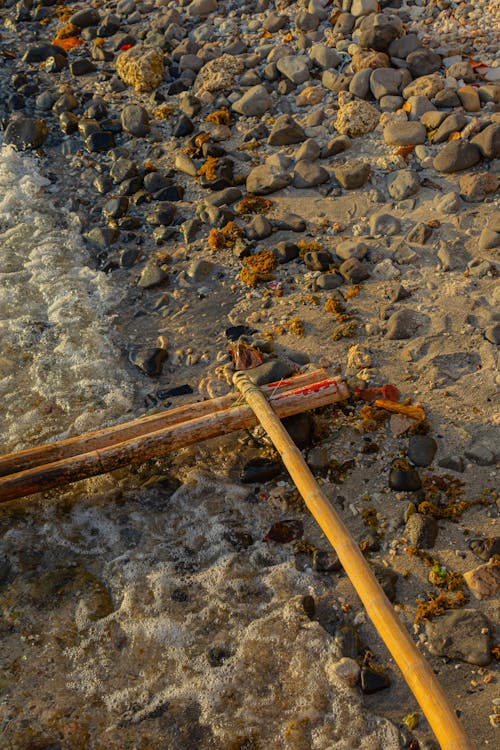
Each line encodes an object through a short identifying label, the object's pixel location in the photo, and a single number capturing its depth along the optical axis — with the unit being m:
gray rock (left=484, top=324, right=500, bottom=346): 5.16
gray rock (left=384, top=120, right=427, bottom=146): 6.65
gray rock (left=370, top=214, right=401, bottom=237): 6.11
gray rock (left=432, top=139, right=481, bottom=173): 6.29
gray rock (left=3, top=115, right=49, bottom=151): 8.08
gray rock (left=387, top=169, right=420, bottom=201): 6.31
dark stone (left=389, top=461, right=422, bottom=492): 4.50
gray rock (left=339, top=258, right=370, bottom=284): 5.80
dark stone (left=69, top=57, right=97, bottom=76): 8.77
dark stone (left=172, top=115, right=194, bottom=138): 7.57
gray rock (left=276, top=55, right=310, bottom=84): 7.60
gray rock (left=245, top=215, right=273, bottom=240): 6.34
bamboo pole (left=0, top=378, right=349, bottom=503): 4.50
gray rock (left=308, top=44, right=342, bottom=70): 7.54
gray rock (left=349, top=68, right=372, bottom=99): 7.15
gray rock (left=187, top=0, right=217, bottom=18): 8.71
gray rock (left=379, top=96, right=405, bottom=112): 6.97
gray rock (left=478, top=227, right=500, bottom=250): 5.73
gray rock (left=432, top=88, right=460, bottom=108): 6.73
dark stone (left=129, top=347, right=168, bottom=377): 5.59
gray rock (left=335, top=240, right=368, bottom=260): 5.94
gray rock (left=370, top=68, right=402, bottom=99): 7.04
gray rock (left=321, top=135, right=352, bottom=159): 6.82
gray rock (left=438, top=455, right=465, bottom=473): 4.56
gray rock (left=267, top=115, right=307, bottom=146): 7.06
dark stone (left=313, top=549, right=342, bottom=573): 4.29
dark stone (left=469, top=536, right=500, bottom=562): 4.14
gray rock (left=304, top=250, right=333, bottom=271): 5.96
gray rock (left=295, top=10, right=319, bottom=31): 7.91
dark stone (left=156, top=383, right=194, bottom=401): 5.43
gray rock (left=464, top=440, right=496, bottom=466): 4.55
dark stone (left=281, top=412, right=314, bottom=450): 4.84
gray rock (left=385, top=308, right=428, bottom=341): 5.37
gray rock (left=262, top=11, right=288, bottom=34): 8.15
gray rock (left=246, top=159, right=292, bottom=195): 6.70
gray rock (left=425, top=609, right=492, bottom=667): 3.77
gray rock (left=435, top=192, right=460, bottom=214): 6.09
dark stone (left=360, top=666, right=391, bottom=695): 3.75
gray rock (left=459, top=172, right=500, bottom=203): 6.11
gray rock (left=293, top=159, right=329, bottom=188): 6.66
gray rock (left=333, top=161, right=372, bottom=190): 6.50
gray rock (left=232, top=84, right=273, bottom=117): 7.49
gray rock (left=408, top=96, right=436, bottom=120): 6.79
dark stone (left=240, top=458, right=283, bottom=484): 4.76
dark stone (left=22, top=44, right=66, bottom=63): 9.15
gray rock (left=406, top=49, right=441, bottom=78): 7.10
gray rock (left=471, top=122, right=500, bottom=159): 6.20
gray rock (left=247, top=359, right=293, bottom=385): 5.21
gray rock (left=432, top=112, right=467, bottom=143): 6.50
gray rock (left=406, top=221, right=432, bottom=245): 5.94
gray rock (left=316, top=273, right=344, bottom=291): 5.83
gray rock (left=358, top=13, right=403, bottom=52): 7.26
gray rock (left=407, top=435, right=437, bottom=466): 4.62
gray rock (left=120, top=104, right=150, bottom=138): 7.73
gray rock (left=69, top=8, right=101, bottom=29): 9.38
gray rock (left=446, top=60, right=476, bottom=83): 6.94
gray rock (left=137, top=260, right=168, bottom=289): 6.26
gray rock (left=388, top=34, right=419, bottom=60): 7.24
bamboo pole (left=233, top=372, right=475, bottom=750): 3.17
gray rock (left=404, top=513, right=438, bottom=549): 4.27
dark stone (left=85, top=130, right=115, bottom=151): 7.78
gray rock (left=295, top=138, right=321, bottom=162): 6.82
